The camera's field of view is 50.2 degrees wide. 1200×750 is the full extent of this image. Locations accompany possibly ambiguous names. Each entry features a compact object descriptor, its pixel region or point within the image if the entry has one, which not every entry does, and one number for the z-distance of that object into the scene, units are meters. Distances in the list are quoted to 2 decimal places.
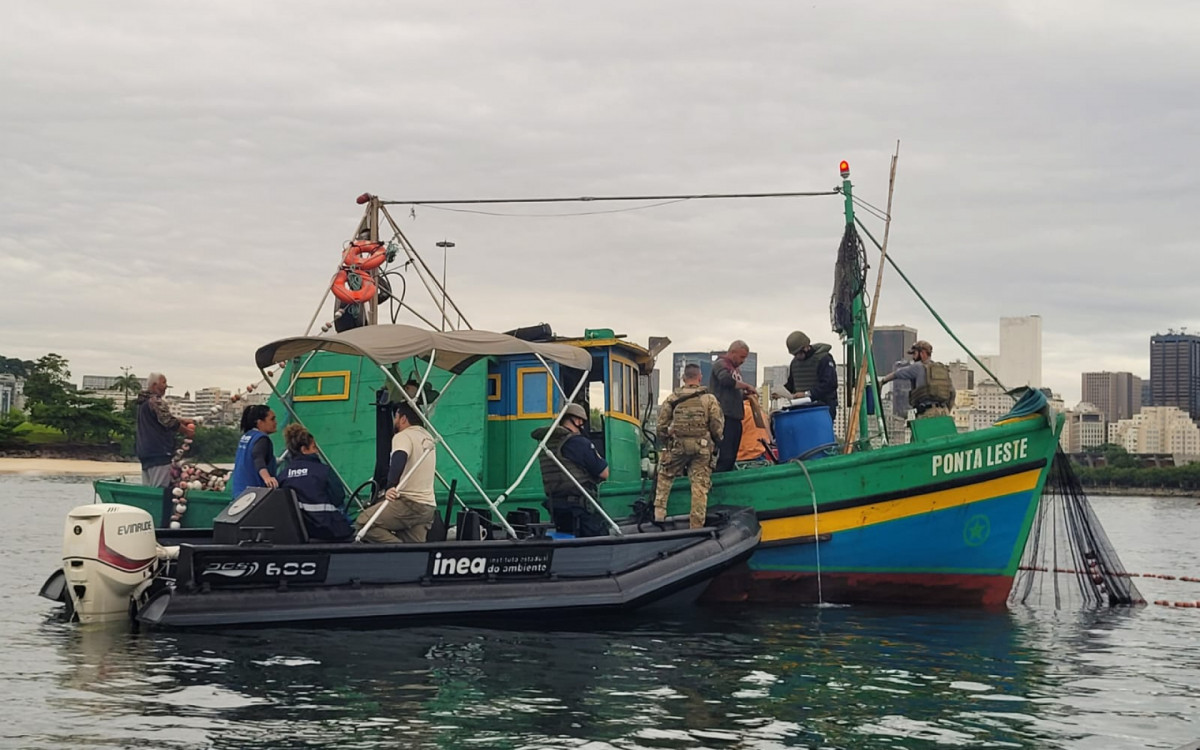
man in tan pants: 11.48
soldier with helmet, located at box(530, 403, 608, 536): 13.23
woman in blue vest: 12.04
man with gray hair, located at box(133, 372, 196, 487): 15.05
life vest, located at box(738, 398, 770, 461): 15.06
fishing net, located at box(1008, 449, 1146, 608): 14.33
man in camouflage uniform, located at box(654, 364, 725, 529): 13.51
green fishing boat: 13.71
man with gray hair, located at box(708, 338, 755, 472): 14.48
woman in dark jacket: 11.40
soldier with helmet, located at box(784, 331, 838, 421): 15.04
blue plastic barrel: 14.54
